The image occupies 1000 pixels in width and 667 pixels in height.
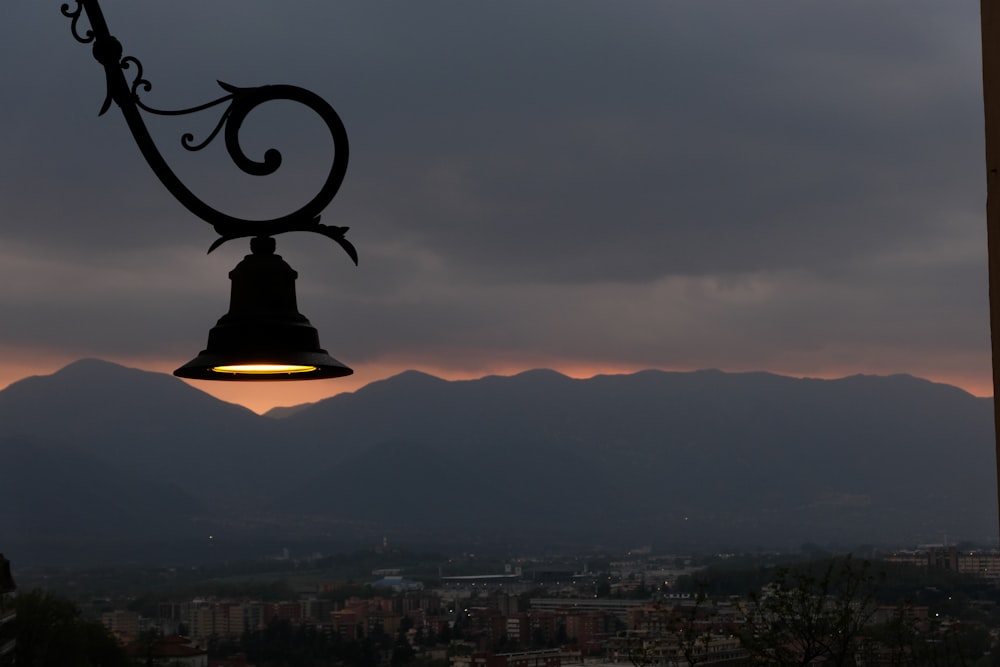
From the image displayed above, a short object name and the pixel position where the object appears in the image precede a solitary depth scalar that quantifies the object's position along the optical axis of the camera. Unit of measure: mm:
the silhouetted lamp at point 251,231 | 4372
